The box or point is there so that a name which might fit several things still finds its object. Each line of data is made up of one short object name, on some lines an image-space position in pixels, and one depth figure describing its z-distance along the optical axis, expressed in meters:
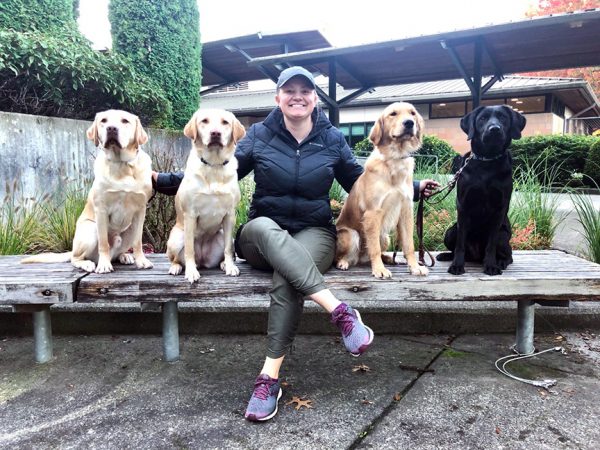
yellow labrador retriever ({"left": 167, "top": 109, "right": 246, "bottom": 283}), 2.72
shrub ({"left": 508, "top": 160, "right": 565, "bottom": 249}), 4.45
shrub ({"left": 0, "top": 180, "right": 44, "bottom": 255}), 3.99
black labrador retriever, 2.71
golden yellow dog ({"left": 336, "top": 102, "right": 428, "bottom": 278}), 2.80
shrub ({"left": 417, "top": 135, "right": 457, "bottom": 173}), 11.80
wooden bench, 2.58
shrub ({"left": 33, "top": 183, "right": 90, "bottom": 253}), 4.17
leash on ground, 2.60
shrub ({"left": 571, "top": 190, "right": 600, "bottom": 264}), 3.97
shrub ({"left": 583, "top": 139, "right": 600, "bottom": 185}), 12.49
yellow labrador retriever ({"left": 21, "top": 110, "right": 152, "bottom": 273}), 2.74
